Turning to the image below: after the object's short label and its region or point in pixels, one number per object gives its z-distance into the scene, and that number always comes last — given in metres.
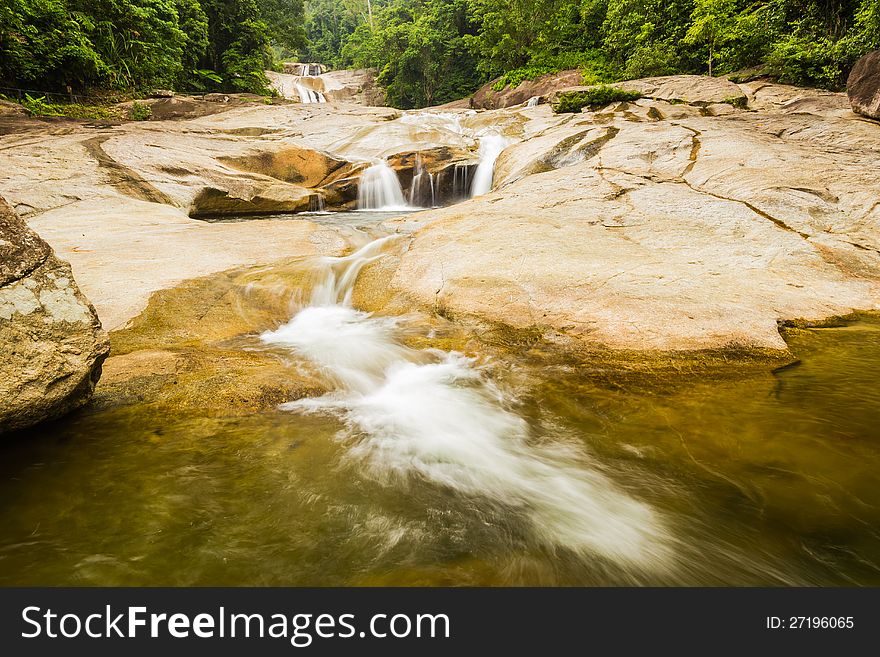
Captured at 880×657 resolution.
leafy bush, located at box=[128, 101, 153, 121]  15.82
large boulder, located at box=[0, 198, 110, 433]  2.09
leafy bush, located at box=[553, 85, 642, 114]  13.48
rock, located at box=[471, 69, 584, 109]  22.76
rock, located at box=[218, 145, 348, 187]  11.51
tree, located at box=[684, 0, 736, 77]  15.91
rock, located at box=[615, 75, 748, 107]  13.30
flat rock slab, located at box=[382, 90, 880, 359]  3.68
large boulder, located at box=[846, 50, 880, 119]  8.96
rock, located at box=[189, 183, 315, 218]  9.48
